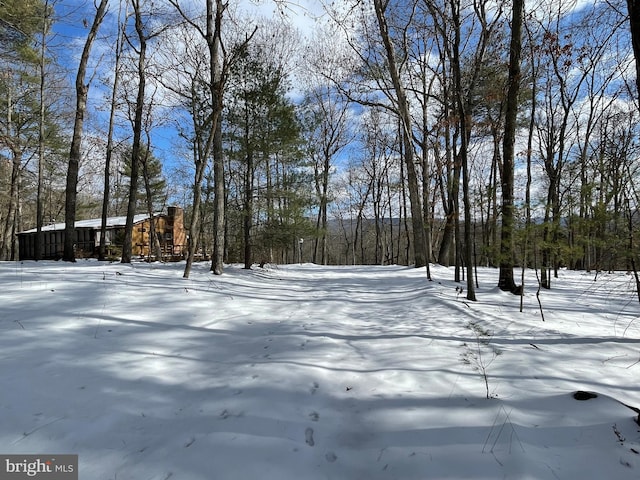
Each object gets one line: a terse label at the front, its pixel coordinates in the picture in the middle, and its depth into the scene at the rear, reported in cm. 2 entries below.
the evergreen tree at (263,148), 1105
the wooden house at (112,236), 2278
